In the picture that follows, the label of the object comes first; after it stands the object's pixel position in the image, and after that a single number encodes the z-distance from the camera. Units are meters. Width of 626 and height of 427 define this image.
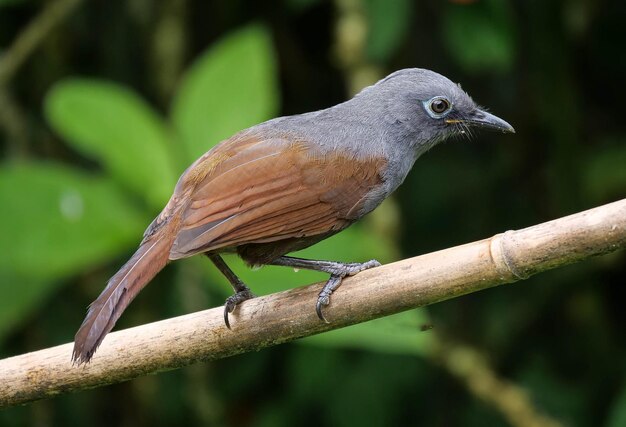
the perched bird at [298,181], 5.72
